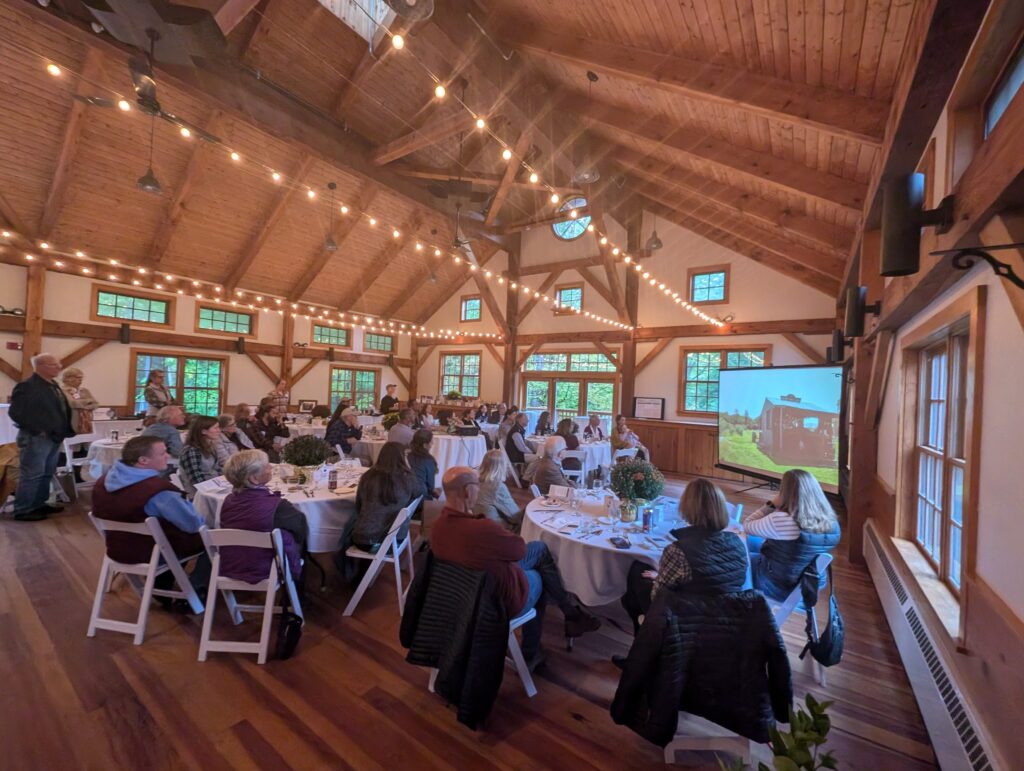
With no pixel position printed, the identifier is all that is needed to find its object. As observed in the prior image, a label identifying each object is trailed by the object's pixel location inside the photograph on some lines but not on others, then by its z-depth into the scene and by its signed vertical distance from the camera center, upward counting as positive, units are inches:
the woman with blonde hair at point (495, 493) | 140.1 -33.1
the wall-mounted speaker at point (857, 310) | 148.0 +33.1
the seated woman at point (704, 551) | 75.7 -26.4
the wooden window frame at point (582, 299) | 469.4 +99.7
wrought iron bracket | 52.7 +18.2
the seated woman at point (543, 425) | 386.6 -29.6
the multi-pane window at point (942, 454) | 100.3 -10.1
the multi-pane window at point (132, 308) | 367.9 +53.0
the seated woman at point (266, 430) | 229.0 -28.2
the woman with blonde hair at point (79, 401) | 236.7 -20.4
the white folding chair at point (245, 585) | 101.3 -49.7
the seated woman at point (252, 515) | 106.7 -33.3
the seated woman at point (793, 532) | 100.6 -29.0
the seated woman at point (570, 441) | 257.0 -27.4
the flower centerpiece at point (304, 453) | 170.6 -28.2
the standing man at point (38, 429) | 182.7 -26.7
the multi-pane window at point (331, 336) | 520.7 +53.0
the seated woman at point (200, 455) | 156.3 -28.7
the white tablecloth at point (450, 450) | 277.3 -41.8
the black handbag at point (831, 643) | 97.4 -51.8
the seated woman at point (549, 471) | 174.6 -31.0
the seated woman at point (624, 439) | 283.9 -27.7
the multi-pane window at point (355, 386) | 536.7 -6.1
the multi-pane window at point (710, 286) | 378.6 +99.3
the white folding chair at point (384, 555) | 126.6 -50.2
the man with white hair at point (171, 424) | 183.8 -22.0
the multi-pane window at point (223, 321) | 428.5 +53.0
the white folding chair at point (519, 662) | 94.7 -58.4
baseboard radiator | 67.8 -50.2
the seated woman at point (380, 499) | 130.5 -34.3
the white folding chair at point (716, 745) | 78.9 -61.2
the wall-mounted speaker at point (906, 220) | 73.3 +31.7
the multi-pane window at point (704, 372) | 370.6 +24.4
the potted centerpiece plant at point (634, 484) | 125.8 -24.9
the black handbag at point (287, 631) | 106.2 -60.5
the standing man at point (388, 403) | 394.3 -17.3
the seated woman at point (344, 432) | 257.0 -29.6
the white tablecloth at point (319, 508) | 133.0 -39.6
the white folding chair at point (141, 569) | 108.5 -50.4
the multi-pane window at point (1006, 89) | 70.4 +54.4
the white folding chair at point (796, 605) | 101.7 -46.6
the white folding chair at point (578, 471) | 253.1 -44.4
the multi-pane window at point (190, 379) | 388.5 -6.4
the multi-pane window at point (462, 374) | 564.7 +16.6
